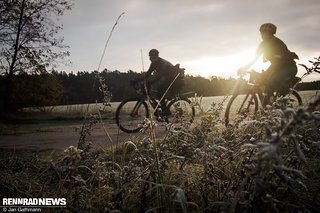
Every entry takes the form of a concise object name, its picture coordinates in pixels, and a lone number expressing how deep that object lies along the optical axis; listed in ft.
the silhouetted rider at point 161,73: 24.78
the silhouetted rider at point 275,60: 17.35
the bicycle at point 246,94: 19.95
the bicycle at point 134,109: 23.99
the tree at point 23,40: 54.47
